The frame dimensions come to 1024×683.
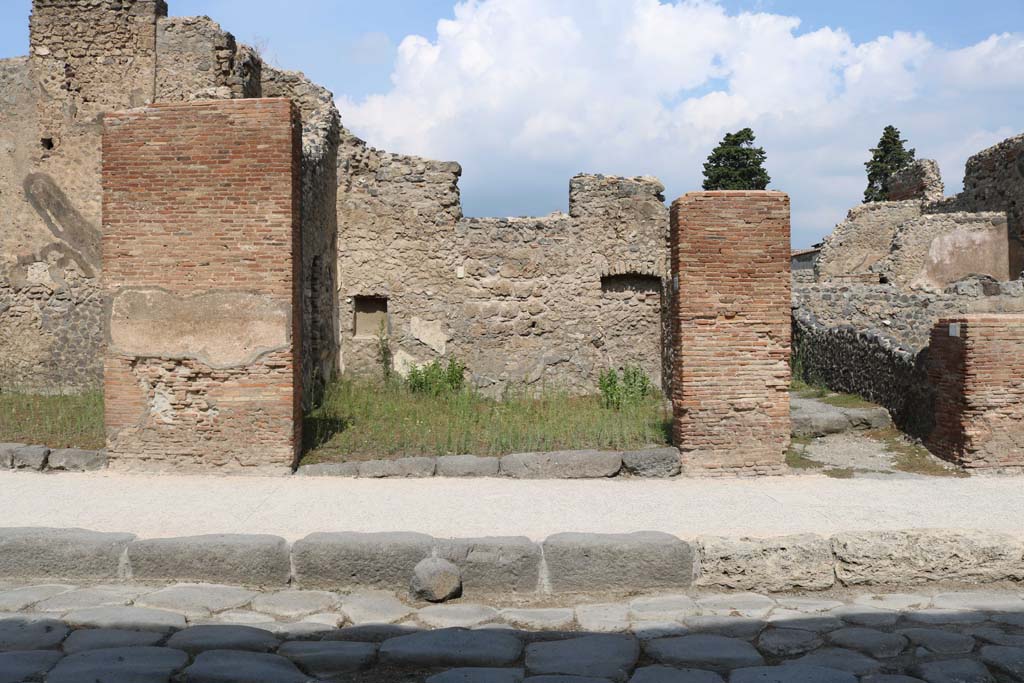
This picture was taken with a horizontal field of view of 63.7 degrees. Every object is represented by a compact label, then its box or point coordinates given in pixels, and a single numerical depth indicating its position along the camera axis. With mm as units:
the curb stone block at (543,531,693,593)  4691
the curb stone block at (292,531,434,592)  4684
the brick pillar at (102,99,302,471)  6930
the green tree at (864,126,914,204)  35031
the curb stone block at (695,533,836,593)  4746
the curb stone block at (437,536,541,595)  4660
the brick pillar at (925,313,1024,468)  7238
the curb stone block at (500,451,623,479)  6984
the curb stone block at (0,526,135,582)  4812
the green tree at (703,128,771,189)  33344
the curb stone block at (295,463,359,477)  6914
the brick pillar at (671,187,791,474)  7121
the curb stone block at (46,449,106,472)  7035
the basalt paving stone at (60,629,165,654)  3768
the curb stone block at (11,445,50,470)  7066
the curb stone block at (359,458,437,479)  6895
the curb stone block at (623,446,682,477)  7074
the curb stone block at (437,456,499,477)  6934
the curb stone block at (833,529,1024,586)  4781
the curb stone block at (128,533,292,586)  4719
